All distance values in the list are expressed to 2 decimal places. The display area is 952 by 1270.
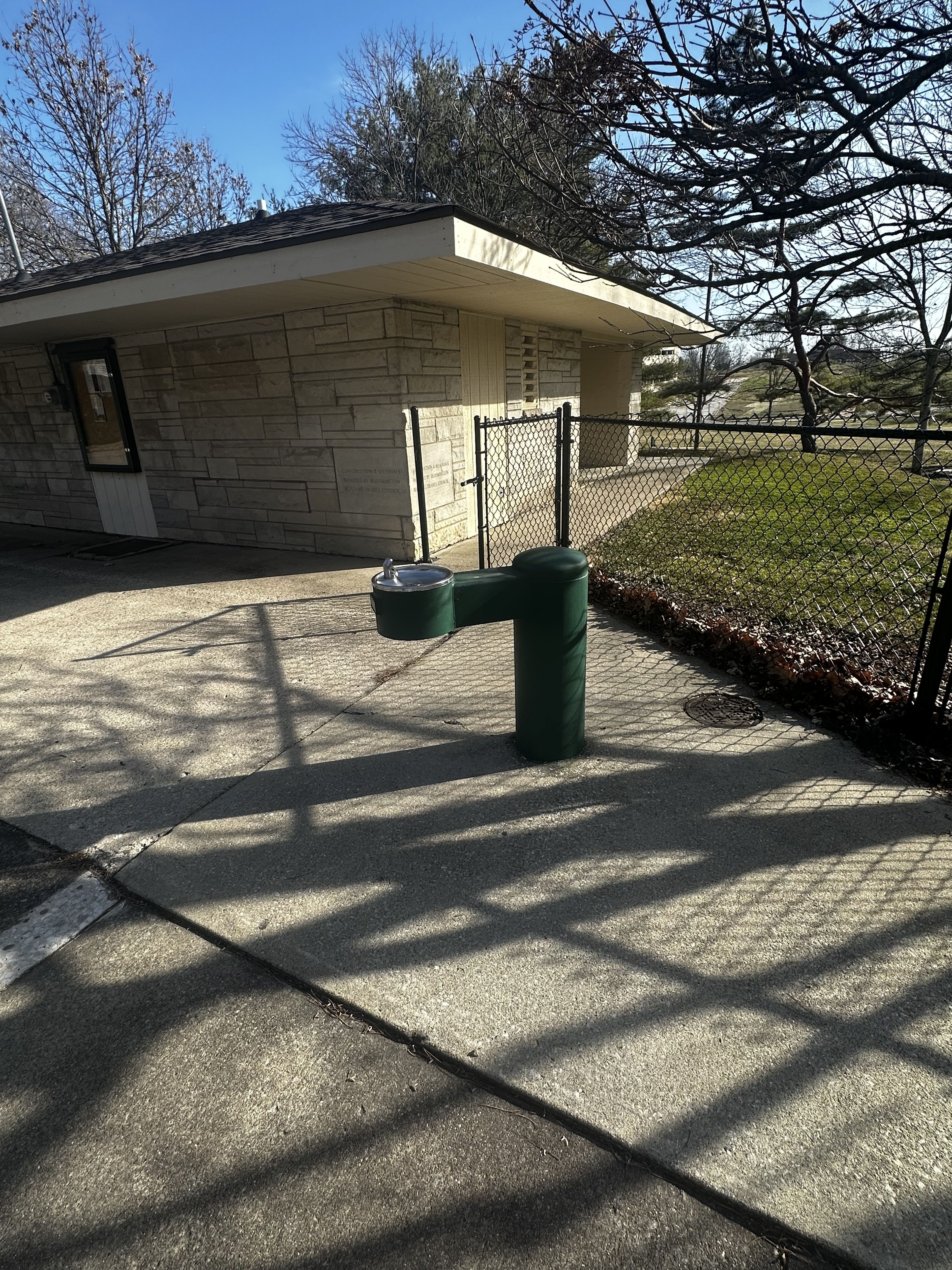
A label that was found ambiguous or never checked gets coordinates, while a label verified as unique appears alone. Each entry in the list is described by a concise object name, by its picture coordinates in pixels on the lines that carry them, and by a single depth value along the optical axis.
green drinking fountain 2.64
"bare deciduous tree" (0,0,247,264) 15.88
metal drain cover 3.53
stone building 5.04
